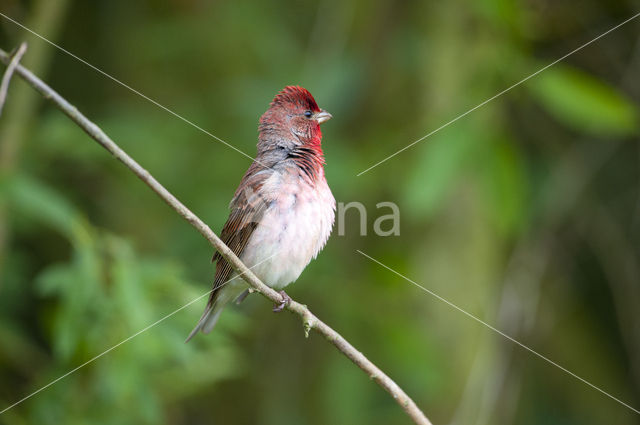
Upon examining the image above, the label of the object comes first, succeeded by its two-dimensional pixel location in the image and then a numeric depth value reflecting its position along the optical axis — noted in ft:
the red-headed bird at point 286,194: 20.34
